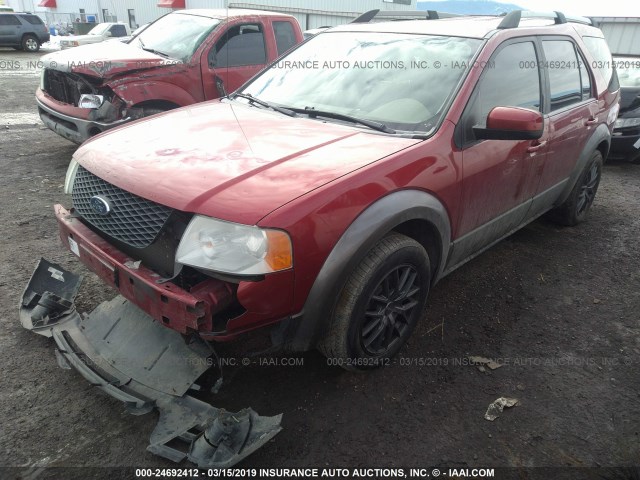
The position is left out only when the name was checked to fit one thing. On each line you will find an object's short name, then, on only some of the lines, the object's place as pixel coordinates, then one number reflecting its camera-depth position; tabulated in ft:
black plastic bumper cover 6.26
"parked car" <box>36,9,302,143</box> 16.48
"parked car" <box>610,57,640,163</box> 21.65
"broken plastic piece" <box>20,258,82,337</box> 8.61
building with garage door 63.93
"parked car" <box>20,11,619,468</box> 6.21
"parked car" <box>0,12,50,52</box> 61.31
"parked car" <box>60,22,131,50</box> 58.18
